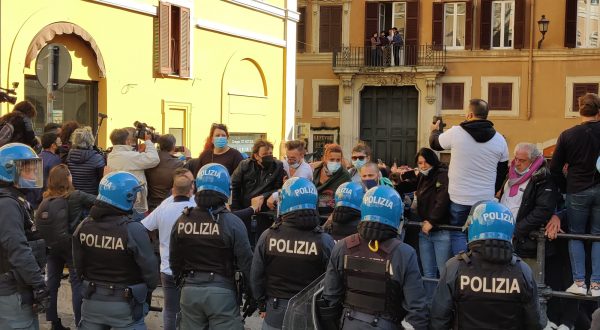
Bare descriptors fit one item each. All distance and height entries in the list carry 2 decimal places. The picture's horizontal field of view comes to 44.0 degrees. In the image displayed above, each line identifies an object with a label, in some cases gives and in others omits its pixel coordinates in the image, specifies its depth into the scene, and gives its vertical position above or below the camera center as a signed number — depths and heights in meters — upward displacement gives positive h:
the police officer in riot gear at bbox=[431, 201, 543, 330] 4.59 -0.93
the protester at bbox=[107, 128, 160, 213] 8.48 -0.32
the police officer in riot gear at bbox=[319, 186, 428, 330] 4.84 -0.95
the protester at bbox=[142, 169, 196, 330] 6.69 -0.86
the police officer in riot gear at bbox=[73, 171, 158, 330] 5.78 -1.03
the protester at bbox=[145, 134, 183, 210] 8.67 -0.57
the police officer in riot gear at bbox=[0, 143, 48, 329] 5.71 -0.96
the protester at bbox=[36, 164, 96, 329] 7.39 -0.84
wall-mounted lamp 29.70 +4.46
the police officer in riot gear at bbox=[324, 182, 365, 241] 5.87 -0.62
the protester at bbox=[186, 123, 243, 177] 8.82 -0.28
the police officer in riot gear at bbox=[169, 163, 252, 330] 5.90 -1.02
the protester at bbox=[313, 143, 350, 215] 7.63 -0.46
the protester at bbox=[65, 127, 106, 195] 8.41 -0.40
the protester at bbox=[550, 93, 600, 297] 6.42 -0.40
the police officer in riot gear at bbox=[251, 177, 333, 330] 5.51 -0.89
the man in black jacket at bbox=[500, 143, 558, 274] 6.48 -0.56
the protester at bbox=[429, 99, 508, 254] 6.78 -0.27
